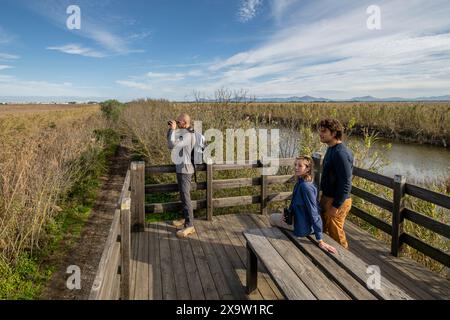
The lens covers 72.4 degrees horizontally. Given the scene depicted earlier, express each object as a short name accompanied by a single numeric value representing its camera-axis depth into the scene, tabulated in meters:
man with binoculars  4.58
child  3.07
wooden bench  2.26
